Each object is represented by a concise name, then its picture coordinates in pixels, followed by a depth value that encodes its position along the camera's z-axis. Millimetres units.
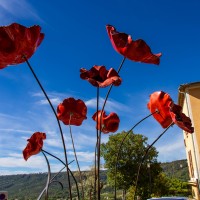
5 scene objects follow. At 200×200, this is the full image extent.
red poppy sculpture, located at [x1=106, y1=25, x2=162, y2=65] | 1278
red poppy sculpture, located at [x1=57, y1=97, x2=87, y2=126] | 1687
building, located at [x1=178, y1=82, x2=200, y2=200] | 14328
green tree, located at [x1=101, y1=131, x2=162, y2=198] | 23438
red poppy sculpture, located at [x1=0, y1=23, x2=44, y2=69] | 1152
